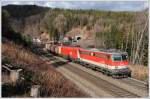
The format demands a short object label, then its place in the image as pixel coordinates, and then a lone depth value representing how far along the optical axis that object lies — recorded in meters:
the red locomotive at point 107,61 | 26.06
